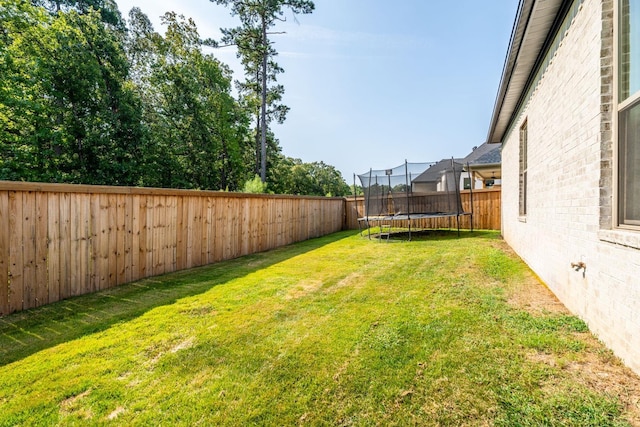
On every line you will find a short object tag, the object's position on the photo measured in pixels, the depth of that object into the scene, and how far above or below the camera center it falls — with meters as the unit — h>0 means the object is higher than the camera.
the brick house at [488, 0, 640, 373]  1.63 +0.42
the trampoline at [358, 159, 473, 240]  7.69 +0.44
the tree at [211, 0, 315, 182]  12.50 +8.69
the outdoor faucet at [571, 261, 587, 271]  2.12 -0.42
